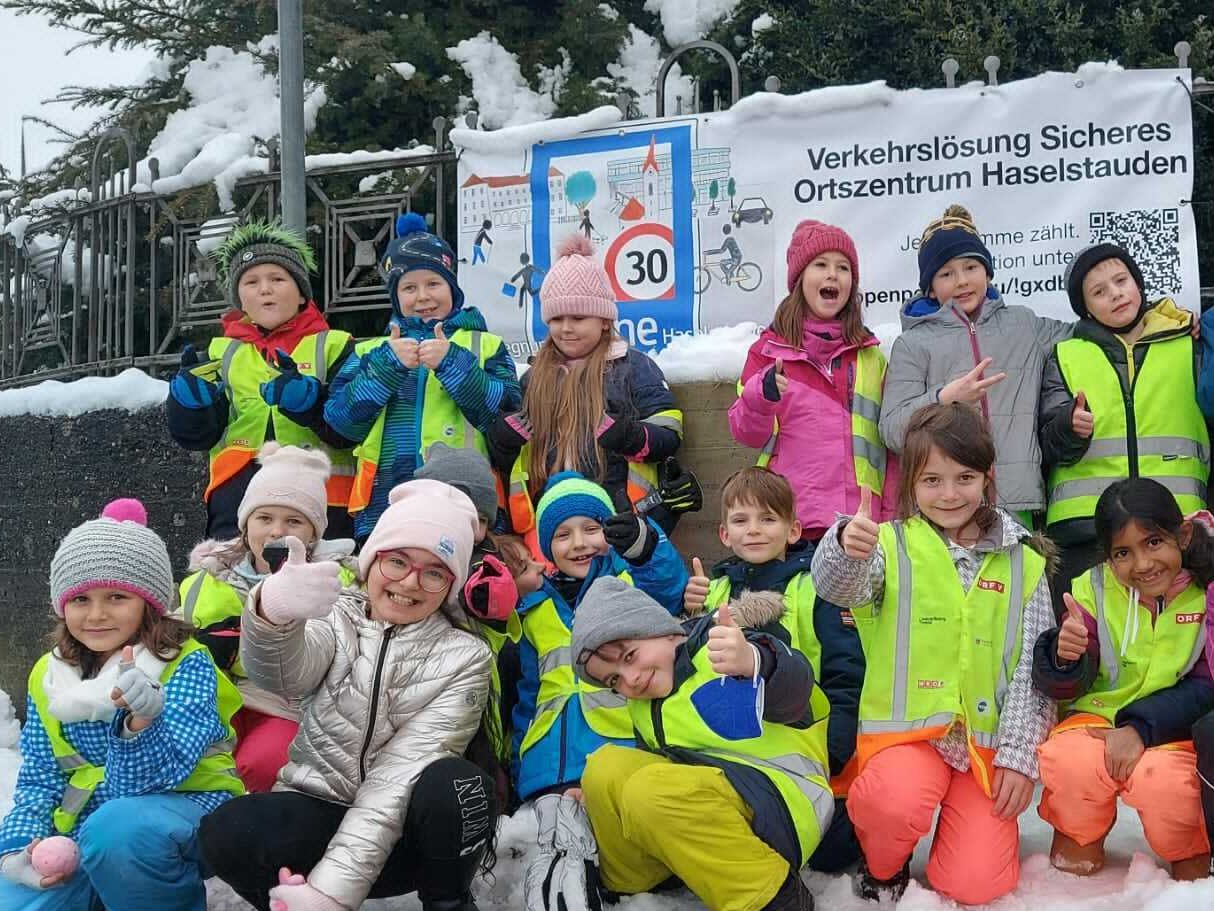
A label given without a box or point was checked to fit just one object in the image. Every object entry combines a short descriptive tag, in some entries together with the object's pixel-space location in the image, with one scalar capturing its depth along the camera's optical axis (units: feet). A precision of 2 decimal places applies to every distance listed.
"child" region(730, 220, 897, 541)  14.90
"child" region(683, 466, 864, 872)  12.40
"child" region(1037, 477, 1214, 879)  11.30
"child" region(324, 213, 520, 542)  15.84
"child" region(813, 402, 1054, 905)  11.48
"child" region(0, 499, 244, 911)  10.91
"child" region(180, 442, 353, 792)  12.85
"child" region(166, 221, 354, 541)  16.63
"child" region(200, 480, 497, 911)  10.78
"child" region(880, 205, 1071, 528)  14.85
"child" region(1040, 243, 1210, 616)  14.40
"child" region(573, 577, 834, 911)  10.92
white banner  18.01
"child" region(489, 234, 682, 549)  15.30
